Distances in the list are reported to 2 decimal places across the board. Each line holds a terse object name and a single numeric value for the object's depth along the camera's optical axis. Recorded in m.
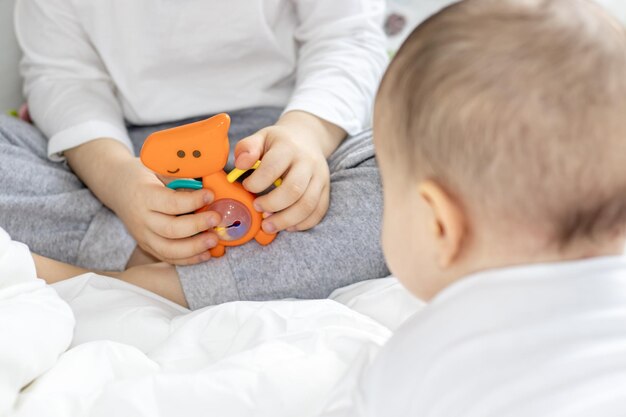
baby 0.77
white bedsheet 0.87
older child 1.06
